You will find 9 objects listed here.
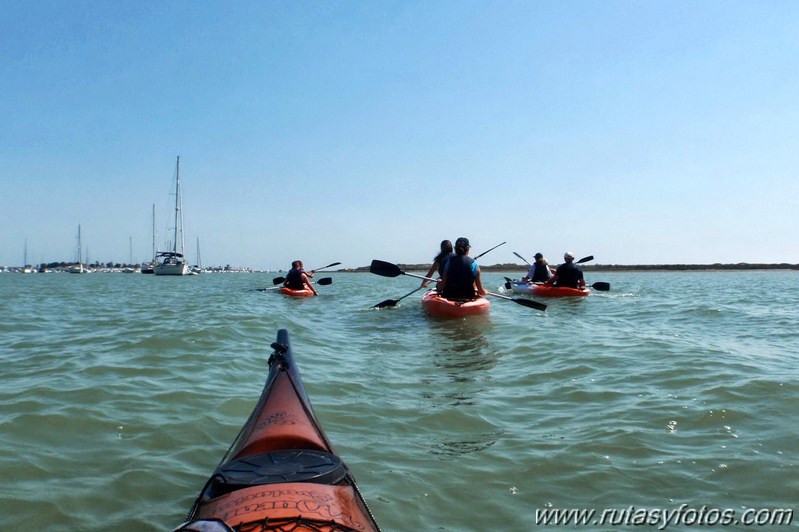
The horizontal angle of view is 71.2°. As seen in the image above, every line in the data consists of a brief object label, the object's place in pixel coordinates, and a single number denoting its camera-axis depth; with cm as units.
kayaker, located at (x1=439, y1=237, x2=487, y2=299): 1185
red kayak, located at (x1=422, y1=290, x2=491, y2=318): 1136
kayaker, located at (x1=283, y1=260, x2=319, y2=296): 1959
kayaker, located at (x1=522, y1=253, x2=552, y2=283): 1968
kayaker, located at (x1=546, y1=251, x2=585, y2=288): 1736
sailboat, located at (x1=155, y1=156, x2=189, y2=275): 5594
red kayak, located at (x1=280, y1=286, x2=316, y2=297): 1920
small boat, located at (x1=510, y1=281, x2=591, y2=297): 1717
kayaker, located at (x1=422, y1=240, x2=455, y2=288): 1320
